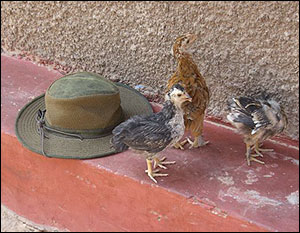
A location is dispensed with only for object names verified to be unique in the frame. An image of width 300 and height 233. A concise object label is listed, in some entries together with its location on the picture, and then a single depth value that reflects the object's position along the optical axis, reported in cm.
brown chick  204
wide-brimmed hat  225
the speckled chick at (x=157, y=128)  195
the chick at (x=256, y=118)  199
